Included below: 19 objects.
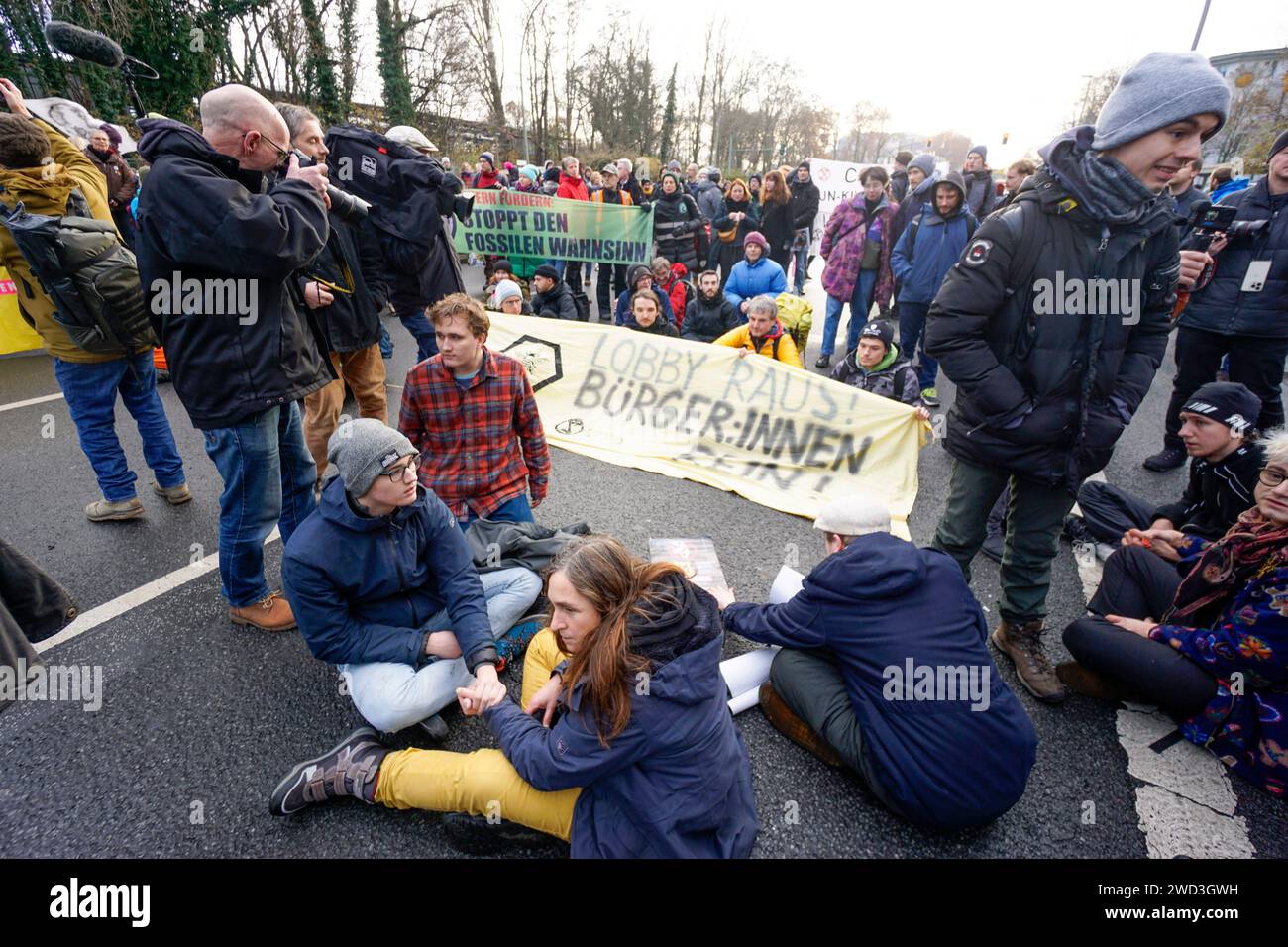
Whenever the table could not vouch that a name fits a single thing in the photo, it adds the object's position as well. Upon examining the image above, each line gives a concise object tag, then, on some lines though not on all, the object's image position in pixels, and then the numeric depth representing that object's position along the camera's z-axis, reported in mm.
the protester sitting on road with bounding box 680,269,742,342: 6066
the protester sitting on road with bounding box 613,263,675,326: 6121
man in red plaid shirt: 3043
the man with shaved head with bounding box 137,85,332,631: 2148
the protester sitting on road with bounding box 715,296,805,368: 5000
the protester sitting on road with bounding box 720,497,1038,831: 1903
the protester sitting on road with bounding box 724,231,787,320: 6586
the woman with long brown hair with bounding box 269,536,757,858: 1655
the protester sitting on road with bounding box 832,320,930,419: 4691
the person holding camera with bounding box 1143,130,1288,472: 3902
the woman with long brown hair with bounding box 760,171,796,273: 9023
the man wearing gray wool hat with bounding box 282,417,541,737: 2168
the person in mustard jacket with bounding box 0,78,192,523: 3098
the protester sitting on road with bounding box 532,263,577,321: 6395
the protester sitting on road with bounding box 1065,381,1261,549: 2854
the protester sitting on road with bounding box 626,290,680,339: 5559
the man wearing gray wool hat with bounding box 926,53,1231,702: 1972
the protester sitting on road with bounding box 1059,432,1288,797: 2098
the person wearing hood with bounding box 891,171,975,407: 5727
